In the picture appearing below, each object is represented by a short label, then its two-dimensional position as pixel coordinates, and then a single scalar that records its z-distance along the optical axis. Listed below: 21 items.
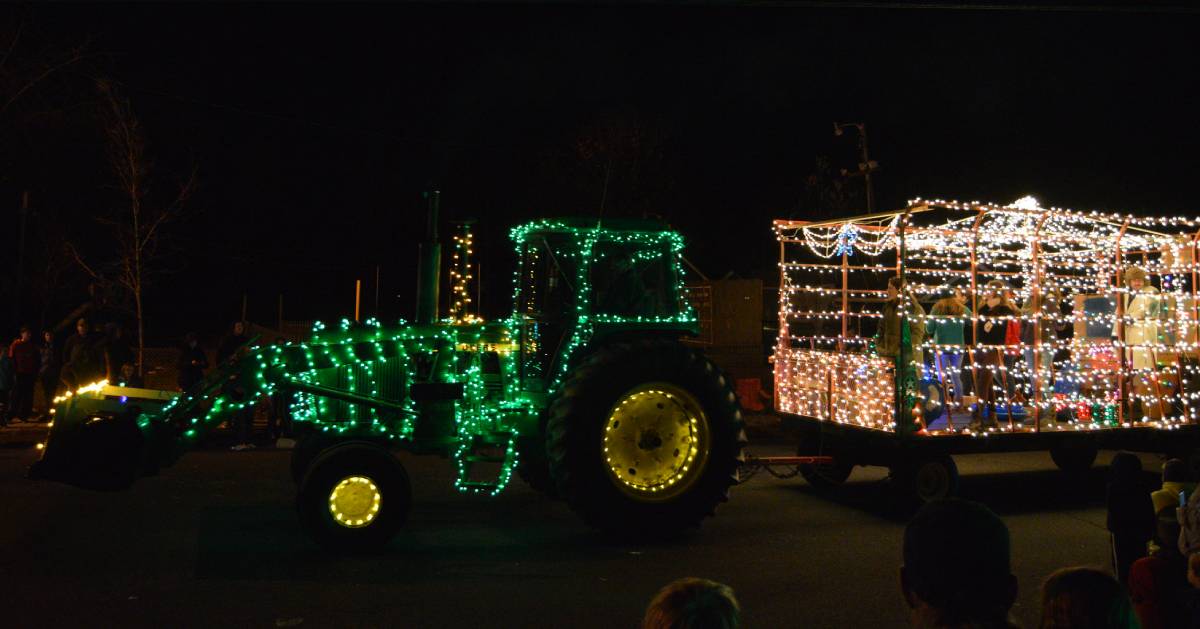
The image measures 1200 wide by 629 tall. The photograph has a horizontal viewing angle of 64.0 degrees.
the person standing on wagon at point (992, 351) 10.24
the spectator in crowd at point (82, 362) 15.27
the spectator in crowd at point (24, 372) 15.48
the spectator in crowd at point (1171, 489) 5.70
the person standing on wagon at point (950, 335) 10.43
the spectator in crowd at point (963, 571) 2.32
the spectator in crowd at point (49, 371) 16.33
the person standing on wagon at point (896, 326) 10.00
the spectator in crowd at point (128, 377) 14.95
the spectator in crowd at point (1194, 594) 3.63
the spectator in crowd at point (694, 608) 2.44
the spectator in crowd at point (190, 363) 14.91
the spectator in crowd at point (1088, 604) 2.69
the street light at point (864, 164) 23.05
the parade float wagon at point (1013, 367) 9.87
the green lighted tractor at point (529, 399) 7.82
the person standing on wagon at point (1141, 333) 11.04
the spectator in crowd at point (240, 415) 14.10
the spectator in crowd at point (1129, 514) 5.68
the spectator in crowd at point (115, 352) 14.97
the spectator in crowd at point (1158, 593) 3.86
